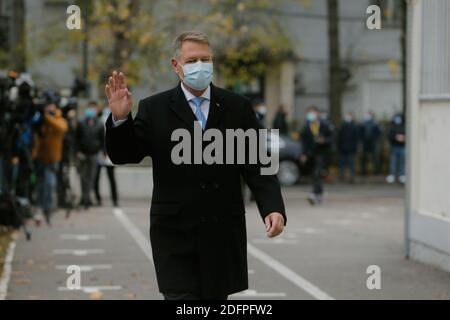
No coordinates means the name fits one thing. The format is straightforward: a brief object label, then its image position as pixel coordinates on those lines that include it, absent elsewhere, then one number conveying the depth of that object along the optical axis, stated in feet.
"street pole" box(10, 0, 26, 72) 74.79
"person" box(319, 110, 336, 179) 104.82
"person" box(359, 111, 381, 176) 106.63
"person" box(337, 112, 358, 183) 102.84
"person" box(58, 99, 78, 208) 64.80
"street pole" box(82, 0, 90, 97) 94.96
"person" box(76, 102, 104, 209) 71.10
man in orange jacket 58.03
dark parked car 99.25
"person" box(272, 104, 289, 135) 106.32
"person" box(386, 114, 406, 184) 96.73
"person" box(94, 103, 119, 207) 71.31
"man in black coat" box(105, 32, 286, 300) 19.81
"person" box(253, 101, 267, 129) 79.80
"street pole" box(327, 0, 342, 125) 108.99
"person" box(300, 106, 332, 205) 73.36
